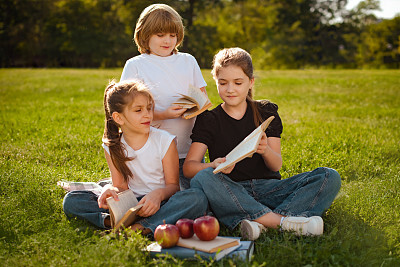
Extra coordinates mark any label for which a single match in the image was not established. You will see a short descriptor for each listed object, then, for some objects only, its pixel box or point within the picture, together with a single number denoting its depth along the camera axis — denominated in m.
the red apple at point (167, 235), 2.78
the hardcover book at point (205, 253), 2.69
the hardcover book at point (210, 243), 2.71
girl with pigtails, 3.50
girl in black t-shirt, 3.32
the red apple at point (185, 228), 2.92
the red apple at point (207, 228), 2.78
